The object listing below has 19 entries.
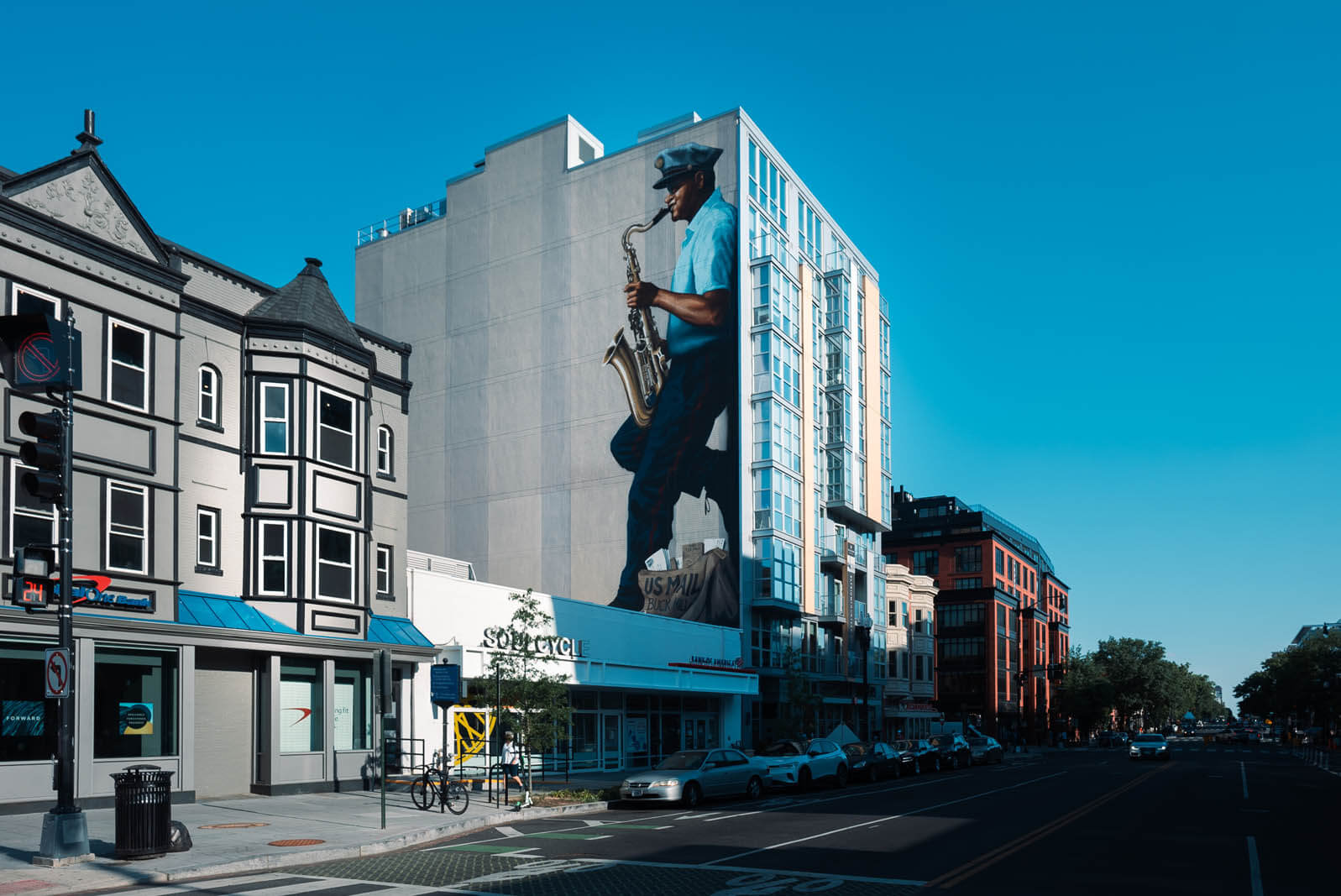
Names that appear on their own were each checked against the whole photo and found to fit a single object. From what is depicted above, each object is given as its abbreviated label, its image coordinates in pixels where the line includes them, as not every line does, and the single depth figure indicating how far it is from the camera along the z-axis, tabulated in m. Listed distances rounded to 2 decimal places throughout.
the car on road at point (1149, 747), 64.19
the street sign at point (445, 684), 25.53
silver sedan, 26.95
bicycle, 23.95
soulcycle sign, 29.34
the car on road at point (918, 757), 45.58
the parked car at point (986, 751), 56.97
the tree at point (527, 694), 28.61
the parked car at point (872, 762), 40.00
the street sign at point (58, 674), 15.92
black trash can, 16.31
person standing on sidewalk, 25.98
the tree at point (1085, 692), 115.44
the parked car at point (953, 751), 50.75
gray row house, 23.08
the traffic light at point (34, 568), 15.75
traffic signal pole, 15.98
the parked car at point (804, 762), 32.91
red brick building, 105.19
